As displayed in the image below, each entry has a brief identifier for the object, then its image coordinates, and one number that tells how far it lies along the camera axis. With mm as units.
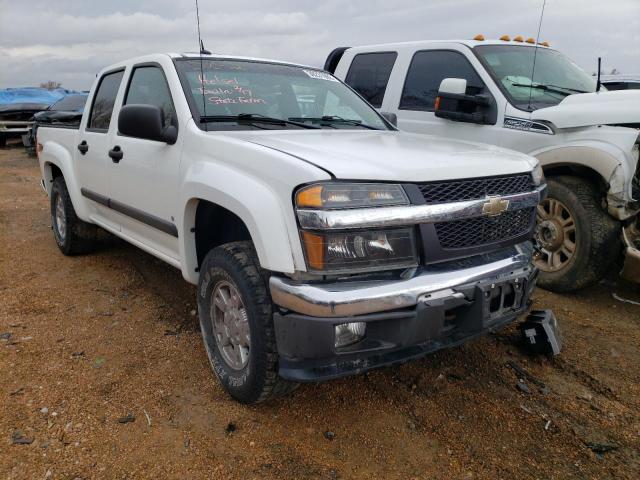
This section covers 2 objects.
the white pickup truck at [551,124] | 3918
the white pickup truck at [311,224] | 2191
